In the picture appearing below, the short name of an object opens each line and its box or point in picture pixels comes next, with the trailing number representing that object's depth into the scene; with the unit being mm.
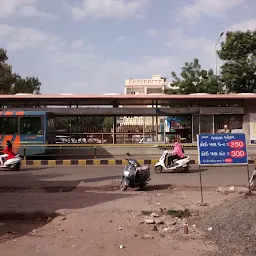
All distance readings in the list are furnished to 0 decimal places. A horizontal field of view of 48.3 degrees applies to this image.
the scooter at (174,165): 10761
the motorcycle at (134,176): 7823
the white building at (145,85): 58236
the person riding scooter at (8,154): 11735
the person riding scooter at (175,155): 10886
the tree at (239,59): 21605
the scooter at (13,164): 11568
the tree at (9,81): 27269
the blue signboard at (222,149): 6789
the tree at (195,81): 24351
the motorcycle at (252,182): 6946
